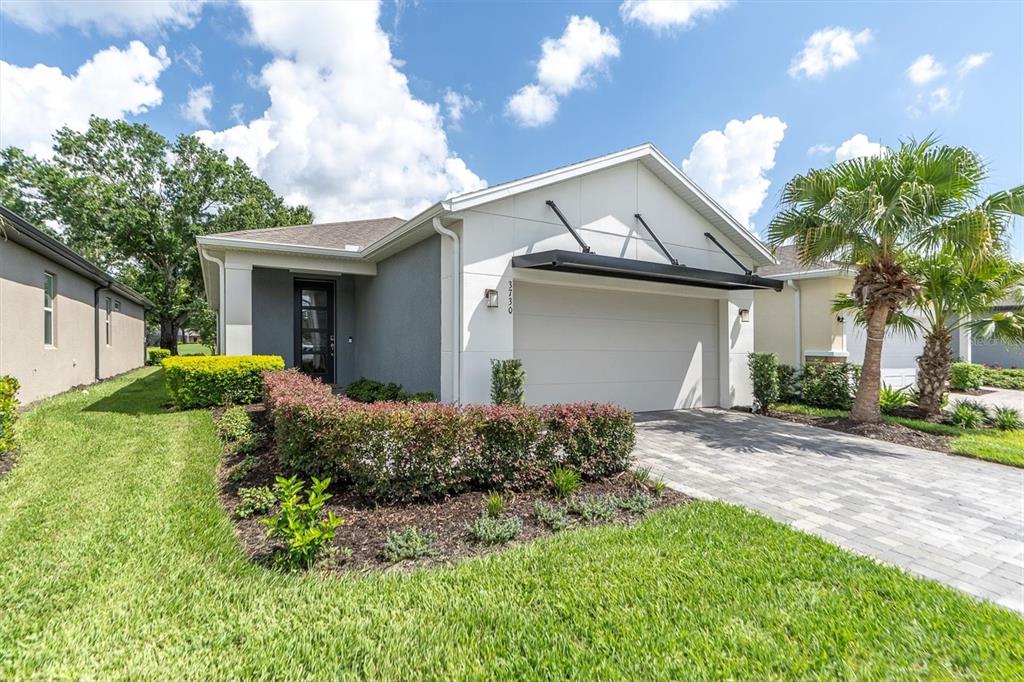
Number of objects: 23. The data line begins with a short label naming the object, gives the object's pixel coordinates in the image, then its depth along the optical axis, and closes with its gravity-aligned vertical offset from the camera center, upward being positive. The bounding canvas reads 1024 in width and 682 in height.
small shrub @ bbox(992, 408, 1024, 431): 8.82 -1.48
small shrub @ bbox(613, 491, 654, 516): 4.39 -1.58
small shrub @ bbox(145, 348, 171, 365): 24.66 -0.72
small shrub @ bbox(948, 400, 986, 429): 8.83 -1.42
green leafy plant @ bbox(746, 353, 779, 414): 10.34 -0.84
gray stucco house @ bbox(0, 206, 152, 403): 8.67 +0.67
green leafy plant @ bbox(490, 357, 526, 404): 7.36 -0.63
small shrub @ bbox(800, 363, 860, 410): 10.99 -1.00
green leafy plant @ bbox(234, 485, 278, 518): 4.12 -1.48
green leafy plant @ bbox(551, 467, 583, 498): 4.62 -1.43
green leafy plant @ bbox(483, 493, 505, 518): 4.12 -1.49
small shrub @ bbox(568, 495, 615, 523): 4.19 -1.56
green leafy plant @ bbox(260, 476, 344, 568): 3.20 -1.35
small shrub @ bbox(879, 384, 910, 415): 10.44 -1.31
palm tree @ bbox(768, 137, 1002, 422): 7.94 +2.29
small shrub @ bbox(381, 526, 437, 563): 3.41 -1.57
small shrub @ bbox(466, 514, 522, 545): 3.69 -1.55
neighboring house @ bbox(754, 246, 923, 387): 12.13 +0.53
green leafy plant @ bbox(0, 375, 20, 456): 5.51 -0.91
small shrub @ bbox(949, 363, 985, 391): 15.75 -1.15
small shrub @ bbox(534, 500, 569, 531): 4.00 -1.57
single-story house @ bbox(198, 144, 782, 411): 7.70 +1.18
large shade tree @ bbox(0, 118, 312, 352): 22.92 +7.67
